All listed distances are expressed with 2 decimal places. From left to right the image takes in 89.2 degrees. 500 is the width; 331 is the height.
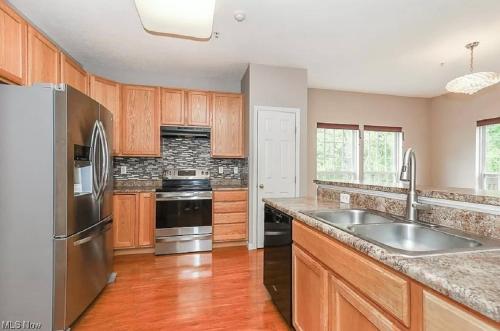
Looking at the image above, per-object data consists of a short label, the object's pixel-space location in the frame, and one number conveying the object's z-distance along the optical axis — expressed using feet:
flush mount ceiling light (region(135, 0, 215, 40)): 6.21
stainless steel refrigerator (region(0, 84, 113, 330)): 5.66
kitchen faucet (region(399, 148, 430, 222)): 4.58
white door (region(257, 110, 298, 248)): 12.26
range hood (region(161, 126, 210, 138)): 12.61
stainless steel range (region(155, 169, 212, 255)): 11.38
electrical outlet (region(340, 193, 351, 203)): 6.67
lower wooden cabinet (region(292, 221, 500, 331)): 2.35
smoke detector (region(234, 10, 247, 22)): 7.98
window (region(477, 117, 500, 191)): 14.85
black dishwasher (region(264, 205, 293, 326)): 5.88
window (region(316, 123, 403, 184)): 16.62
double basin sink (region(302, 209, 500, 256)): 3.38
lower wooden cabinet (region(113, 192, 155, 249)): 11.18
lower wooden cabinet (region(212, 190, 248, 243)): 12.09
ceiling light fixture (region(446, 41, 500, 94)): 9.23
